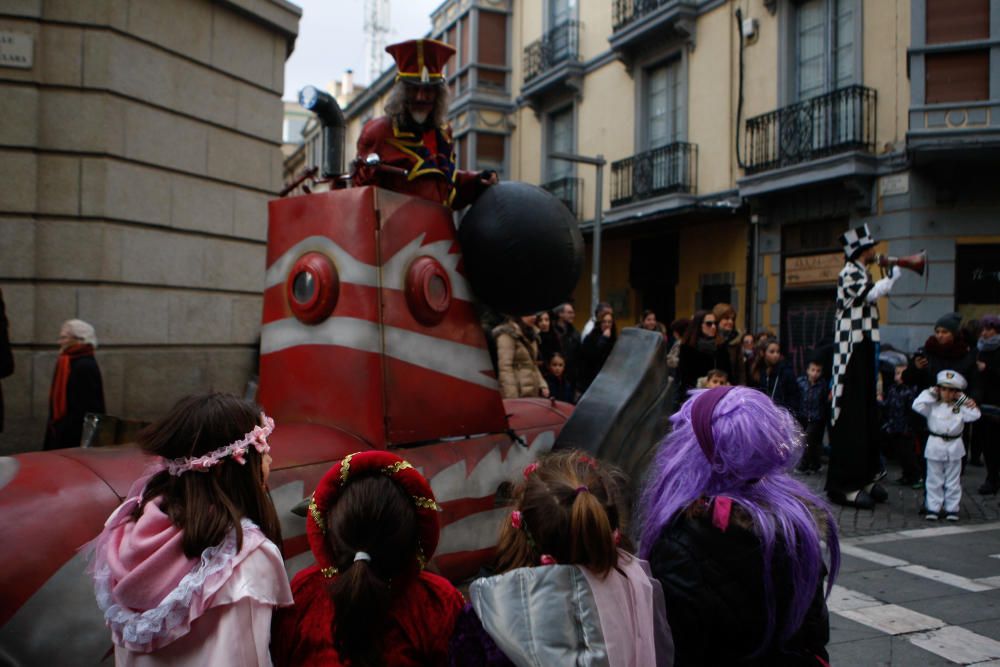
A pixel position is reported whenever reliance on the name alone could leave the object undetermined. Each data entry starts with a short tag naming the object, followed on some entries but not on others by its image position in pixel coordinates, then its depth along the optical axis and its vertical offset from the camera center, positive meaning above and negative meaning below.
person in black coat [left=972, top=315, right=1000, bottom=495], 7.84 -0.30
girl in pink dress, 1.68 -0.46
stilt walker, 6.78 -0.09
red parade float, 3.32 -0.01
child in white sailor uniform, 6.72 -0.65
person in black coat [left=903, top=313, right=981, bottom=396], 8.32 +0.02
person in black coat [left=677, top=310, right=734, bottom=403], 6.55 +0.02
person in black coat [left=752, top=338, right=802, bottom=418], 8.48 -0.18
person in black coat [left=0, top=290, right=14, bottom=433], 5.81 -0.13
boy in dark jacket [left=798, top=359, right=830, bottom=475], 8.60 -0.61
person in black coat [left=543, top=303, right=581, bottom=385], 9.22 +0.17
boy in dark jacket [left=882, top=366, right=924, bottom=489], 8.37 -0.75
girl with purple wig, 1.80 -0.44
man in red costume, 3.84 +1.05
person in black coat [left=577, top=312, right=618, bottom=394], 8.98 +0.03
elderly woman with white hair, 5.00 -0.30
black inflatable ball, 3.71 +0.49
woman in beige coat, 6.50 -0.12
